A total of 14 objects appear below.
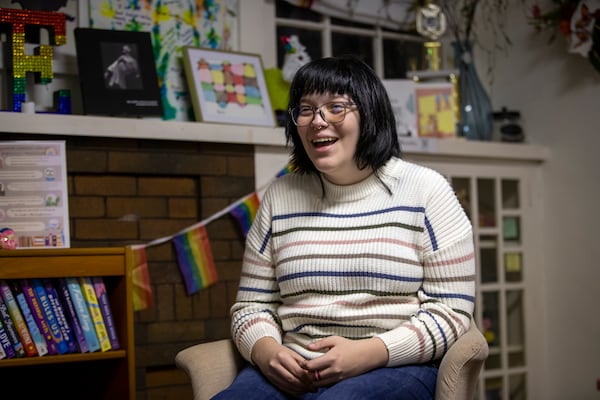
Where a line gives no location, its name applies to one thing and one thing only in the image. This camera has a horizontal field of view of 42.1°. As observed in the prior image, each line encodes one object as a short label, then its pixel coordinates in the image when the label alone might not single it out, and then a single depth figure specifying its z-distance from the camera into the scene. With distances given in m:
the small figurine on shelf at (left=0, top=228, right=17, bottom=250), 2.18
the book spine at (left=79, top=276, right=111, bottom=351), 2.19
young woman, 1.65
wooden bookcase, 2.09
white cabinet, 3.35
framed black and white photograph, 2.55
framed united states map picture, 2.75
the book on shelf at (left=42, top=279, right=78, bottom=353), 2.15
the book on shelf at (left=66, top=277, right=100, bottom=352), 2.17
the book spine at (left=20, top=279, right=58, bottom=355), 2.12
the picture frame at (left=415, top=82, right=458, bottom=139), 3.23
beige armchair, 1.60
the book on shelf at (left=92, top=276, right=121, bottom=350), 2.21
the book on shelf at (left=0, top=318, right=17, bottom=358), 2.06
